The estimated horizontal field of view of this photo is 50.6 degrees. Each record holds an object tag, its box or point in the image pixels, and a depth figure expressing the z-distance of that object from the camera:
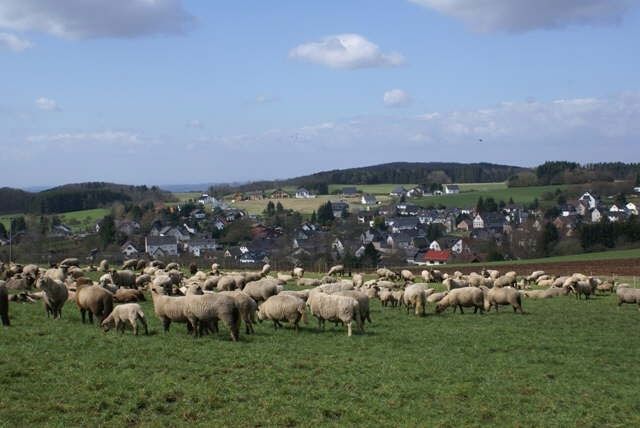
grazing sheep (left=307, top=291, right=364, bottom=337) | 21.52
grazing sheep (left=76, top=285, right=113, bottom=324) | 21.41
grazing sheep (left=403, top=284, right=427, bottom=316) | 27.22
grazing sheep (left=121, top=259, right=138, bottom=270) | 48.25
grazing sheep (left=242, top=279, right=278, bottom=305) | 26.94
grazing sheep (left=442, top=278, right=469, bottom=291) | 35.28
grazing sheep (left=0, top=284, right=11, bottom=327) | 19.73
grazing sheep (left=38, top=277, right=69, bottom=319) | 22.52
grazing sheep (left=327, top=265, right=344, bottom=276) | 51.12
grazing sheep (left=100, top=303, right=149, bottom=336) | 19.50
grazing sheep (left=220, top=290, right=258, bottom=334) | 20.50
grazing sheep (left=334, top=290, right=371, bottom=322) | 23.31
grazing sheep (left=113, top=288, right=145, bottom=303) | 26.95
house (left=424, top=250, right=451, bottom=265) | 95.61
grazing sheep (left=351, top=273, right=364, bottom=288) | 37.21
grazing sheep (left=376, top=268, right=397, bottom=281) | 48.01
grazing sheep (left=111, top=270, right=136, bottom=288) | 33.75
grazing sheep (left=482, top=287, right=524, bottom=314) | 28.75
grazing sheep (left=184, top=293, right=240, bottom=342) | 19.19
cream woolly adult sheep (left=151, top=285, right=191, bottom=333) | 19.94
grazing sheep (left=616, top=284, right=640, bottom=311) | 31.20
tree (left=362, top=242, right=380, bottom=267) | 83.88
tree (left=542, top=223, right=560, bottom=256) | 92.19
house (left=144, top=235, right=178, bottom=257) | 100.69
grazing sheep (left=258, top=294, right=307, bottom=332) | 21.61
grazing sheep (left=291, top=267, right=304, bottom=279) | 47.72
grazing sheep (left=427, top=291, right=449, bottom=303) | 30.75
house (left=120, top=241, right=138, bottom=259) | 94.79
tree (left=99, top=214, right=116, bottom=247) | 99.73
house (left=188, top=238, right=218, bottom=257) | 104.38
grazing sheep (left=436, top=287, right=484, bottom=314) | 28.44
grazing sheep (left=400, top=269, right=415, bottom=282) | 46.85
